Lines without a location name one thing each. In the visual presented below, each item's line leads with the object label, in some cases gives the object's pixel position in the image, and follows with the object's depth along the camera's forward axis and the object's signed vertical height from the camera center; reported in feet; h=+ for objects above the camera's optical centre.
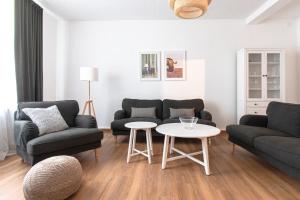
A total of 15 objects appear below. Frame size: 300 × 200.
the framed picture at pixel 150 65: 14.30 +2.40
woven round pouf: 5.30 -2.45
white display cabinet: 12.62 +1.23
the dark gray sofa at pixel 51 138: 7.22 -1.71
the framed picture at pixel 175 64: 14.14 +2.48
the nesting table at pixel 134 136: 8.43 -1.82
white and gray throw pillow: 8.29 -1.00
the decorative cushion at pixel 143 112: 12.47 -1.01
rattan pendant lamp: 5.91 +3.01
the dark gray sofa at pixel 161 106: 12.38 -0.63
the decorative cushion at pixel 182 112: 12.15 -1.01
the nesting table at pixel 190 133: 7.22 -1.43
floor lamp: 12.28 +1.57
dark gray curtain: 9.93 +2.69
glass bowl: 8.37 -1.16
